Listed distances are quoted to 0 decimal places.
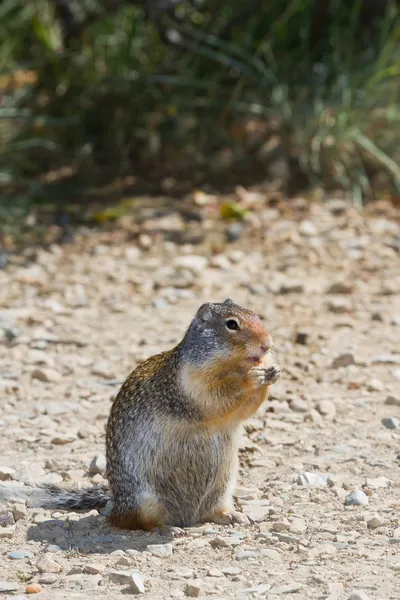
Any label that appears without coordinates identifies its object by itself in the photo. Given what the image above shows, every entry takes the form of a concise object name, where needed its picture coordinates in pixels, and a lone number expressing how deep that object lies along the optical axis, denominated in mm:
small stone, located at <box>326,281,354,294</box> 14328
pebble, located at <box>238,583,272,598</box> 6930
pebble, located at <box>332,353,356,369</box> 11805
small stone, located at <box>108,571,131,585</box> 7164
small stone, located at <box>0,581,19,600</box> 7102
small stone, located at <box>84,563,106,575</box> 7316
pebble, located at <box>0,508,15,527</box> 8391
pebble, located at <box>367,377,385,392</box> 11172
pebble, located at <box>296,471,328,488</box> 9016
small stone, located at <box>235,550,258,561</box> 7551
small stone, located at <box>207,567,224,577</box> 7285
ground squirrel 8242
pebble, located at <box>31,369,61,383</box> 11742
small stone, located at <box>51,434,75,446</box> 10086
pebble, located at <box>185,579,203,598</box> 6902
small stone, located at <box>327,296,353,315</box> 13719
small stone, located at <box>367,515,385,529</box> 8102
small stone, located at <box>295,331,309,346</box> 12547
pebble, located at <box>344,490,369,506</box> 8570
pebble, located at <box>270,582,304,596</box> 6906
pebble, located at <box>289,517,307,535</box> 8008
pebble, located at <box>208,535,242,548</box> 7844
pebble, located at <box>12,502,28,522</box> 8539
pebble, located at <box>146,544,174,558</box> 7699
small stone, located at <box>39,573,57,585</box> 7223
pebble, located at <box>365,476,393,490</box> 8930
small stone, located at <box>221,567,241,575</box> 7301
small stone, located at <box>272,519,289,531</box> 8070
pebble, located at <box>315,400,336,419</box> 10547
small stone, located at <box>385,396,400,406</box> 10711
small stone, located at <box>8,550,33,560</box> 7703
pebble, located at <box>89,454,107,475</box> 9531
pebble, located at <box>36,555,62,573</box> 7398
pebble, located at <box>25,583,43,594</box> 7070
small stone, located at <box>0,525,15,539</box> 8109
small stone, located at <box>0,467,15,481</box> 9207
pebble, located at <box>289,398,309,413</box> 10695
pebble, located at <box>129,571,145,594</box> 6984
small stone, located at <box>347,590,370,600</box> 6598
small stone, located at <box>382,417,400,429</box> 10164
